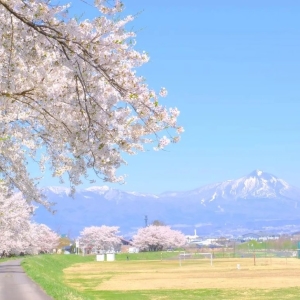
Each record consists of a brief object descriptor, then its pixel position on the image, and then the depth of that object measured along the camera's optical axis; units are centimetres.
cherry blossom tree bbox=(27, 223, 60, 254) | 11030
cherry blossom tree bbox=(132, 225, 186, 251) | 14725
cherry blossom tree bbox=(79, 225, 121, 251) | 16138
